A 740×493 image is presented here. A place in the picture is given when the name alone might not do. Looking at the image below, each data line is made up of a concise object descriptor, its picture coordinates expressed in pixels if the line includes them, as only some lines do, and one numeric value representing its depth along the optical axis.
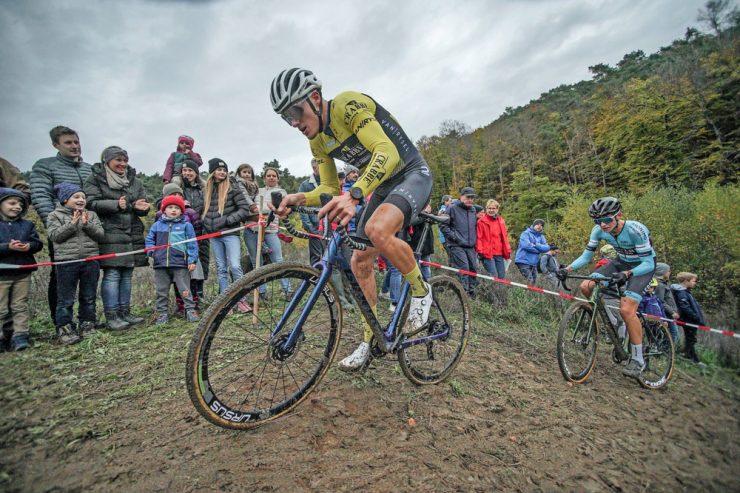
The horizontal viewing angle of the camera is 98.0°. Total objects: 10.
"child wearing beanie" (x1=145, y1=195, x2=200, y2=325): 4.88
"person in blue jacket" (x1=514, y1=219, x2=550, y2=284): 9.26
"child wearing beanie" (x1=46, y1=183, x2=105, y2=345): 4.15
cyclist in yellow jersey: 2.43
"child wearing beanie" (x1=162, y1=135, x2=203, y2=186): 5.99
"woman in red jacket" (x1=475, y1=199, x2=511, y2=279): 8.30
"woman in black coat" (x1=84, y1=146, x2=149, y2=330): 4.61
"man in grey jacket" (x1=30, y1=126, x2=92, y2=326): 4.36
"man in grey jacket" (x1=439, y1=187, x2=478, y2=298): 7.30
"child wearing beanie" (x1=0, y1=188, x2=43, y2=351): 3.90
